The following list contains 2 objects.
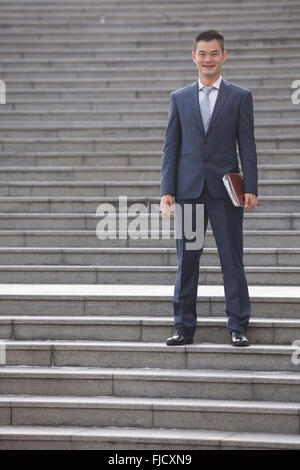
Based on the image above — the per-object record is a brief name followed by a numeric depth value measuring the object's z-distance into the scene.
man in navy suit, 11.53
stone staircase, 11.05
